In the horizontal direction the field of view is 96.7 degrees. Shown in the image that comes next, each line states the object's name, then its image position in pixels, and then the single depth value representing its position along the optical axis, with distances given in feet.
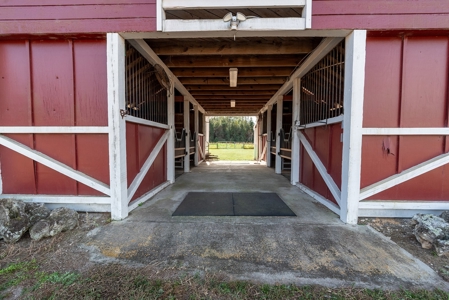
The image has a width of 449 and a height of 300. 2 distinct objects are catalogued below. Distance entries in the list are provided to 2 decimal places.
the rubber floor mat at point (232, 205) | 8.54
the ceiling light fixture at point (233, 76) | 13.39
